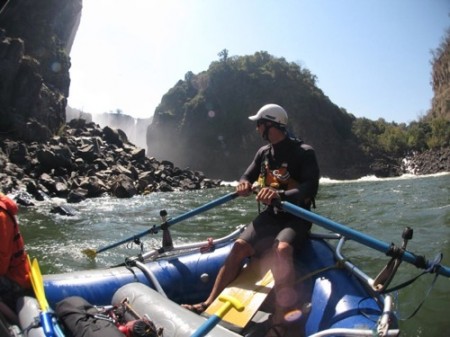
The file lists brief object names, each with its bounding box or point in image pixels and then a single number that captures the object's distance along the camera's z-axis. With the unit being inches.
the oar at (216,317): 89.6
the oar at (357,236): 116.2
